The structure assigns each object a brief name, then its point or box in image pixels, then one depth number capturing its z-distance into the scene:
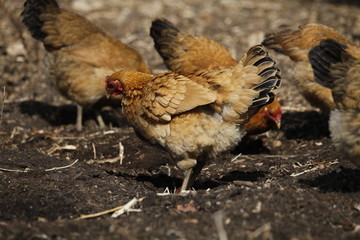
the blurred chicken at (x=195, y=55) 13.16
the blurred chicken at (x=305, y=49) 13.96
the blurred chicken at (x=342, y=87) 8.85
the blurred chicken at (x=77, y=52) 15.41
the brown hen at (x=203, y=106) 9.66
